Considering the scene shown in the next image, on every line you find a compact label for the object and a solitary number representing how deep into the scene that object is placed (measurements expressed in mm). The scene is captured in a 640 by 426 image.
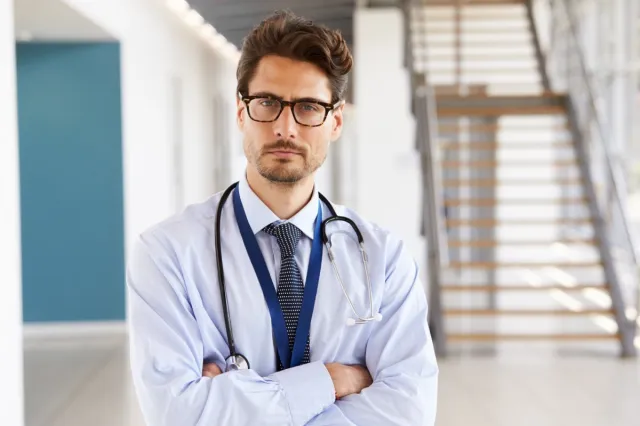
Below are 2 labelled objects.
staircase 7422
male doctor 1812
